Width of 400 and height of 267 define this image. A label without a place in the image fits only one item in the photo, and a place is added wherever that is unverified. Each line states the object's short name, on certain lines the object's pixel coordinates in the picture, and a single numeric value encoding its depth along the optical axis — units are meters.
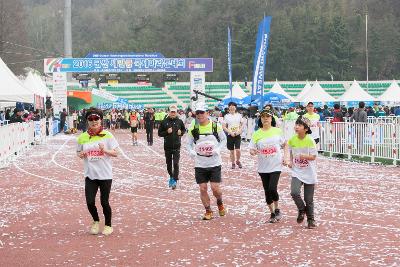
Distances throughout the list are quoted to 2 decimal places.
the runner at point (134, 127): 34.28
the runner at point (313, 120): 19.69
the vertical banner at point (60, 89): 54.47
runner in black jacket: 15.48
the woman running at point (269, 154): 10.84
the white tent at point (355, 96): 48.97
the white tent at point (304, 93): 50.17
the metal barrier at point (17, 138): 22.70
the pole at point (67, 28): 63.97
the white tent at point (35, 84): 40.25
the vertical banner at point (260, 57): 29.70
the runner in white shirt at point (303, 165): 10.34
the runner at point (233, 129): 19.59
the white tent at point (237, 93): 50.53
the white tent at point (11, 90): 23.17
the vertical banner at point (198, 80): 56.03
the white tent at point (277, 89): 48.78
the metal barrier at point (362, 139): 20.94
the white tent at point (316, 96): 48.31
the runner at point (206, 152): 11.27
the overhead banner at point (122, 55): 56.52
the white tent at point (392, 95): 47.66
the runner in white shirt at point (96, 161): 9.86
